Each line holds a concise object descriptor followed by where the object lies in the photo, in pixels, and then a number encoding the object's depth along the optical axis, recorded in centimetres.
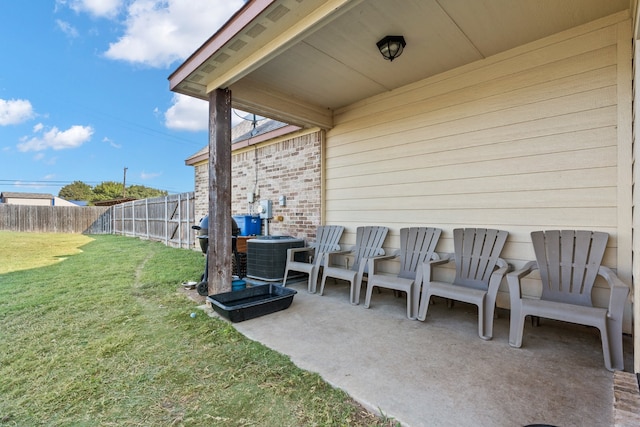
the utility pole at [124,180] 3040
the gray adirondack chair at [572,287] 202
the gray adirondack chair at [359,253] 358
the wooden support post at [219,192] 348
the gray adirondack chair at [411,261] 308
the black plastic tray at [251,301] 294
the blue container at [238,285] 368
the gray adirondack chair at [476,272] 257
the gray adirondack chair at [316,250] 410
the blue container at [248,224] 577
